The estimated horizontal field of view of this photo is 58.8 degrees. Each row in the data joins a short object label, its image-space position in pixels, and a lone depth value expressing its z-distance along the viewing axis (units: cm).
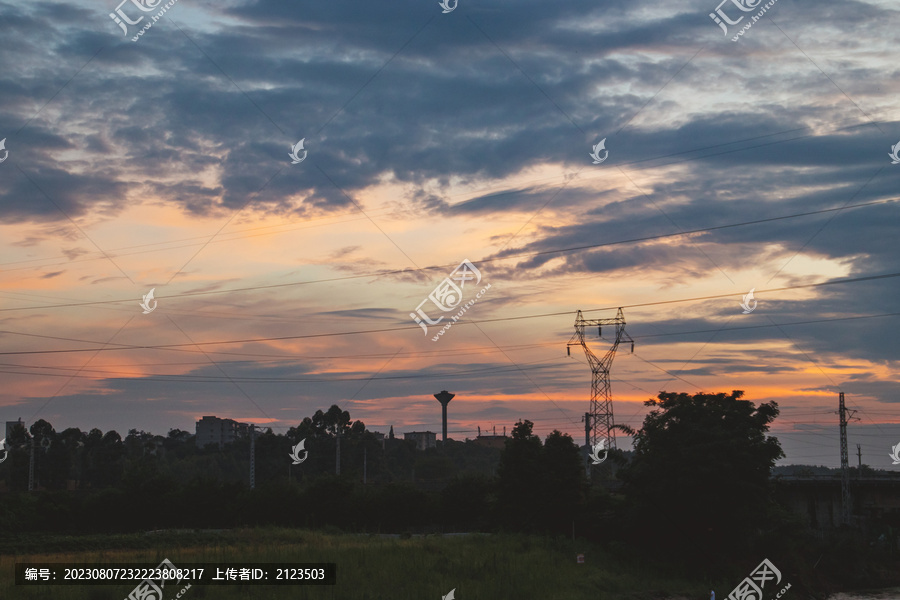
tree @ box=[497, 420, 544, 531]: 5734
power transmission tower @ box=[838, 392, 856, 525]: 7312
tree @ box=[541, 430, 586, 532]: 5684
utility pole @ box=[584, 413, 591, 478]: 8838
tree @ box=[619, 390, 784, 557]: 4794
